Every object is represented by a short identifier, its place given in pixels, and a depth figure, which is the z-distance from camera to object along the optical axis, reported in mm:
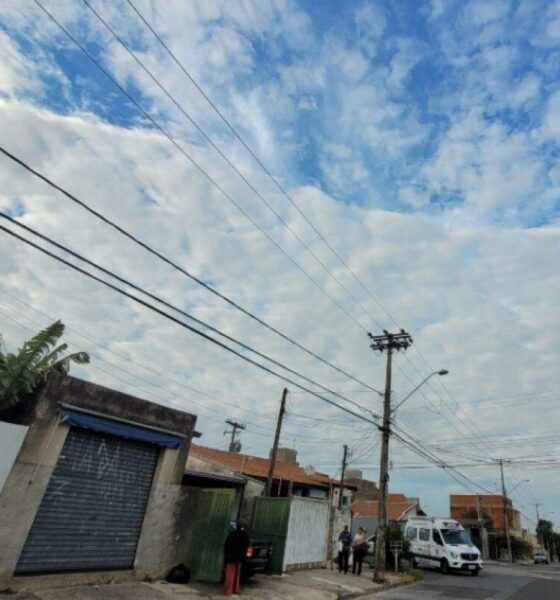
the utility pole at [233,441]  44406
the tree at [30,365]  9031
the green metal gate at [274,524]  15281
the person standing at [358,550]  17359
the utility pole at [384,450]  16766
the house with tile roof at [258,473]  24141
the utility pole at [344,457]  37153
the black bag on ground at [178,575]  11125
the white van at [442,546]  22266
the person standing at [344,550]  17266
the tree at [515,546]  56312
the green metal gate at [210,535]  11656
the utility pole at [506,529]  48088
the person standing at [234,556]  10727
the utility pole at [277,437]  23544
